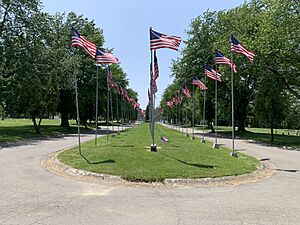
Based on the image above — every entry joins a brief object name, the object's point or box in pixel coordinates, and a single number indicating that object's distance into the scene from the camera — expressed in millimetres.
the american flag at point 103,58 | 16141
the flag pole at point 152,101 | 15078
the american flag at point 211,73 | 21292
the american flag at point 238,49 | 15539
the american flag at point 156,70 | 16234
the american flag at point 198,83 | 25039
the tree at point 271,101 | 27828
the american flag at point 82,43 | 14125
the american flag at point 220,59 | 17500
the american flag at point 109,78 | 25455
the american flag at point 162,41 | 13766
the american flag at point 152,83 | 16844
